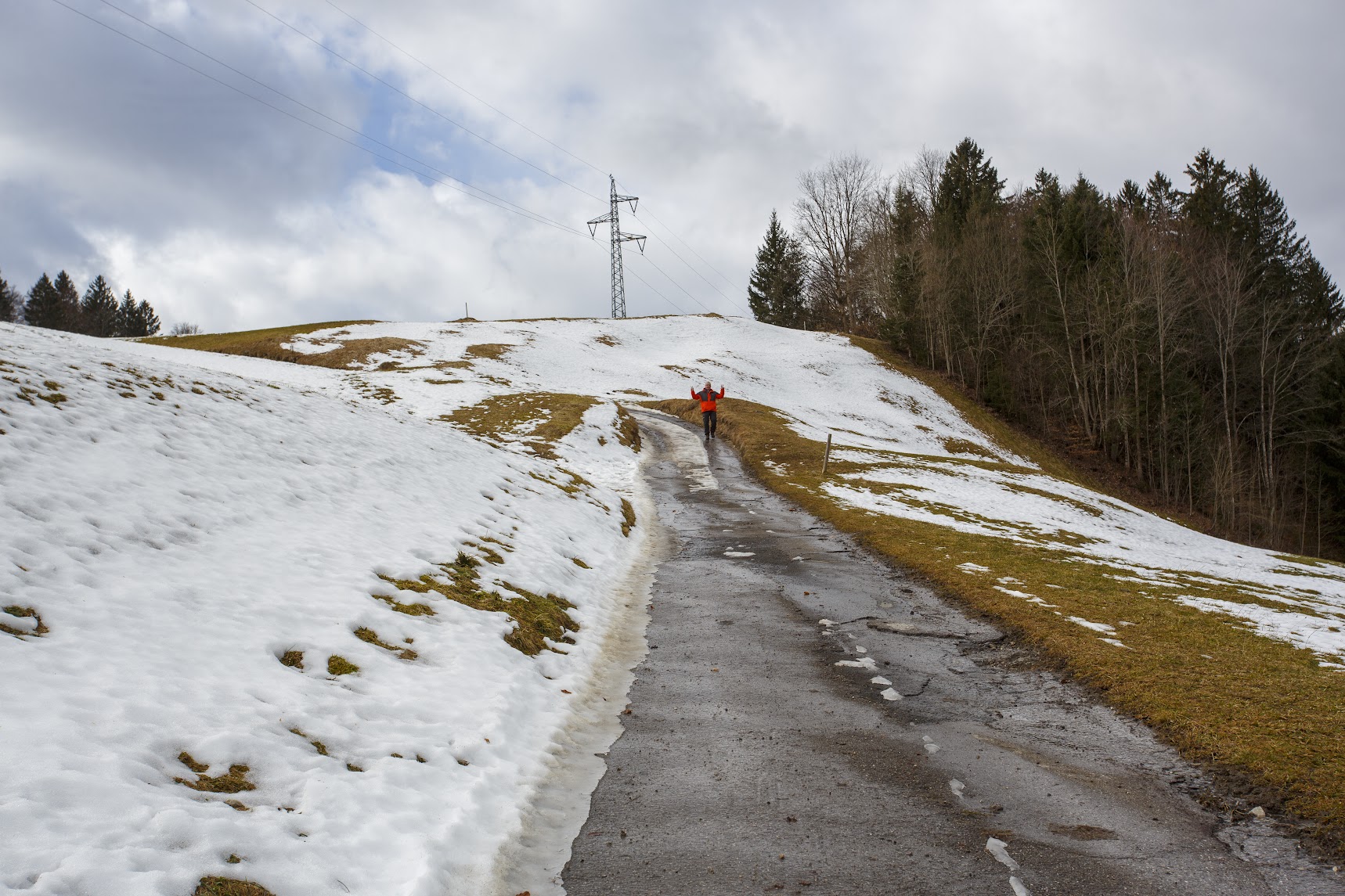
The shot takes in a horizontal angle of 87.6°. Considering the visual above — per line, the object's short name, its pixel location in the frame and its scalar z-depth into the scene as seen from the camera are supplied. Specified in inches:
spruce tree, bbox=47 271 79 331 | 3774.6
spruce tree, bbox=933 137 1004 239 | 2837.1
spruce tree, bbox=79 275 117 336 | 4101.9
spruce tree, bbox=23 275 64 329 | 3678.6
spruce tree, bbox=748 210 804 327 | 3742.6
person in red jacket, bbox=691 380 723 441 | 1291.8
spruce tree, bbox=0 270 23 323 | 3796.8
